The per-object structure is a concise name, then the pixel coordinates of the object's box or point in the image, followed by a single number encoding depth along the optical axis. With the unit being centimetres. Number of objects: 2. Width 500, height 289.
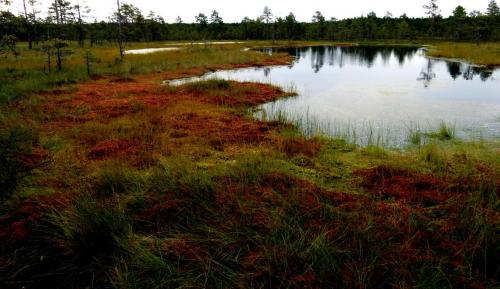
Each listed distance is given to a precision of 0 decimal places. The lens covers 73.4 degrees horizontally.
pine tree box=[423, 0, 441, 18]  8262
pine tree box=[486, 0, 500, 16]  7082
